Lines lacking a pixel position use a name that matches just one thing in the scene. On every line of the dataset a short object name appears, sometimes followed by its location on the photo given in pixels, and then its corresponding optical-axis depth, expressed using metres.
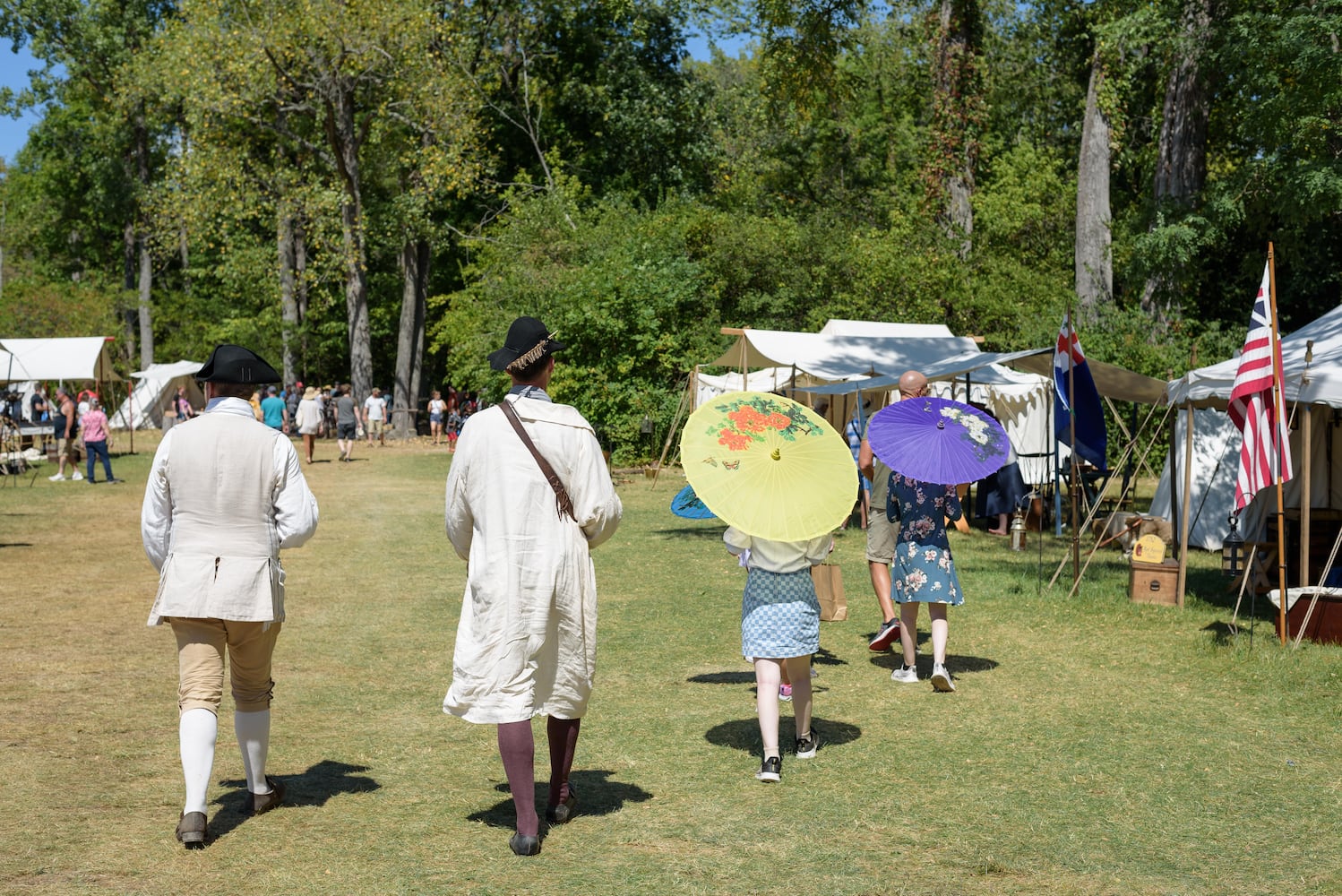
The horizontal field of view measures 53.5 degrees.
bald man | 8.74
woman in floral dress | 7.72
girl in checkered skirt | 5.98
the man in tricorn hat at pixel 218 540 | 4.94
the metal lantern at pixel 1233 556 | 12.69
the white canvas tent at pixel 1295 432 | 9.76
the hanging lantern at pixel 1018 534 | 16.03
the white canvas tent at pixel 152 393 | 42.97
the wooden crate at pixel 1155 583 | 11.55
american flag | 9.37
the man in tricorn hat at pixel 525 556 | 4.83
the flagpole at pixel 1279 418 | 9.14
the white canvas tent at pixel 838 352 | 18.92
